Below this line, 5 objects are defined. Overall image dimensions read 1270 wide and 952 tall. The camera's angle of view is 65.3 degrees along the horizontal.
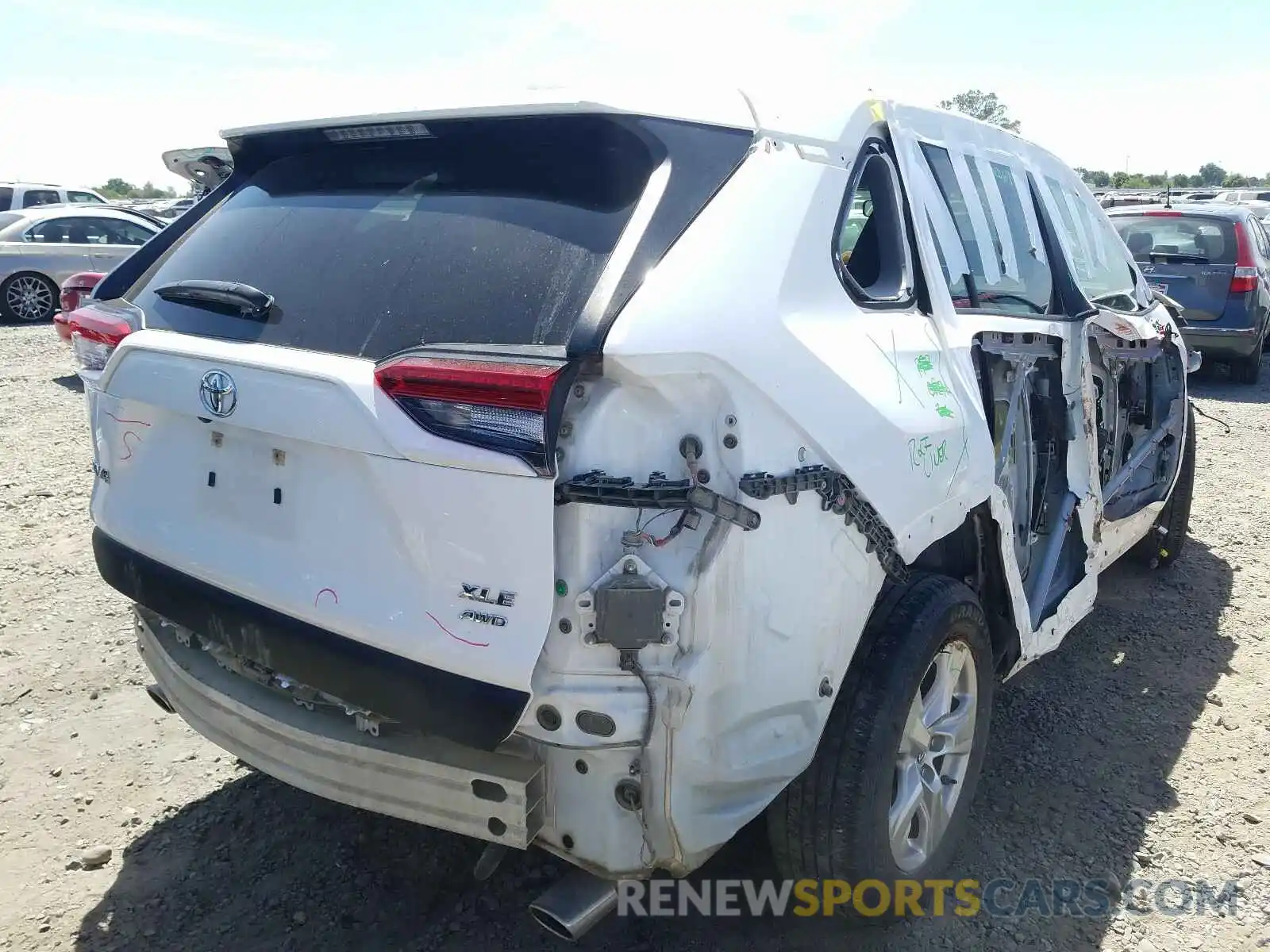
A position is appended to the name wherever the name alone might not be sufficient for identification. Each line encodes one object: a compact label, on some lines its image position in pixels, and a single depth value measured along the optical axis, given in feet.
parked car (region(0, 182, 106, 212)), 54.95
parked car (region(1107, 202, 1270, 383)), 32.53
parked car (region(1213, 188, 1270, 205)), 83.76
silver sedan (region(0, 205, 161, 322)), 43.65
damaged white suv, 6.25
